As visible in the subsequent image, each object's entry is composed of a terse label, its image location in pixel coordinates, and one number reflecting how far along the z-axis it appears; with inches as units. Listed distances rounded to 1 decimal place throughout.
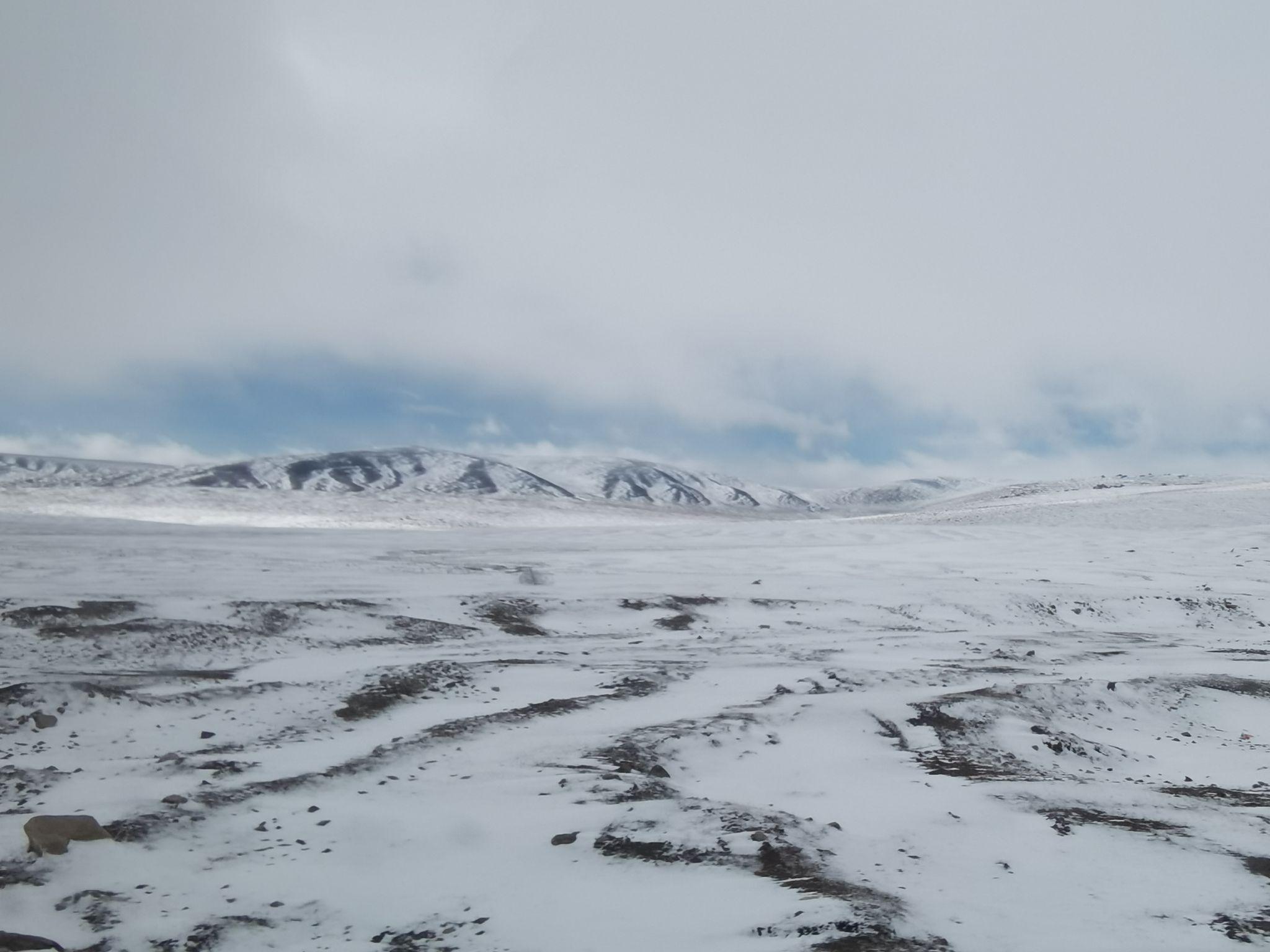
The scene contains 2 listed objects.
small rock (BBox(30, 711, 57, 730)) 258.7
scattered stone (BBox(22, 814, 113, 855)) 159.6
